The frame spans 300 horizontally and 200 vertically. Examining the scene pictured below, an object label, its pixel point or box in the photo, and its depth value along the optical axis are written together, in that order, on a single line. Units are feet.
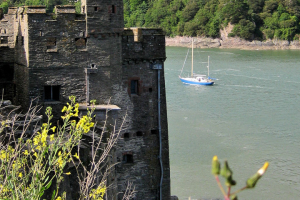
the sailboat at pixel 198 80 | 342.19
